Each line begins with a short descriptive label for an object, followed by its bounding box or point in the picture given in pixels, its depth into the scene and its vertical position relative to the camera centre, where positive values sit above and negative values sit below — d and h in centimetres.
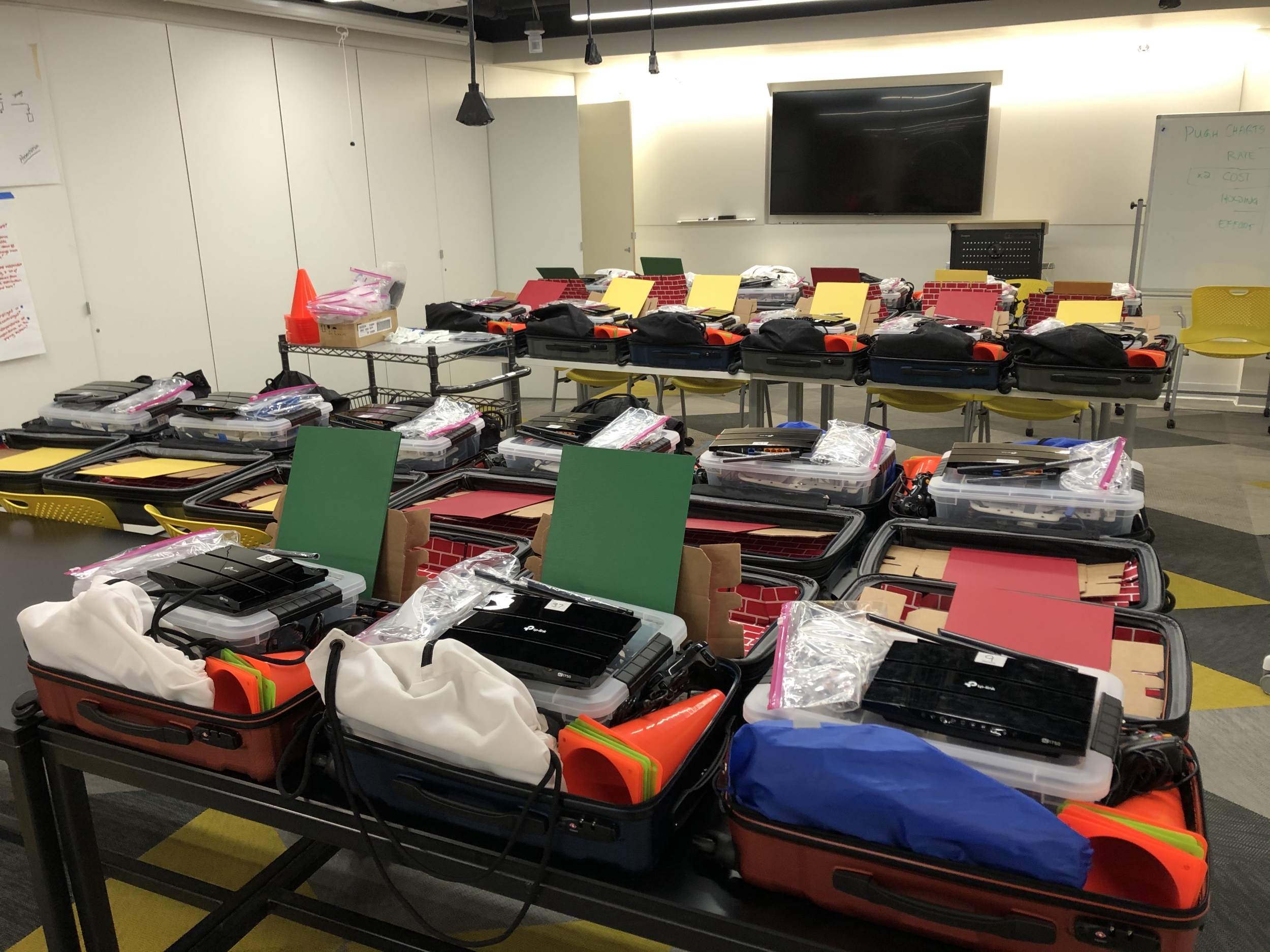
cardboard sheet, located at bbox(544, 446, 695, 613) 128 -41
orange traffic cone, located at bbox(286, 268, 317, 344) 334 -25
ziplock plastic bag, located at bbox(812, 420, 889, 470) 198 -46
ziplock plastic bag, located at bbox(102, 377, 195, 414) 270 -43
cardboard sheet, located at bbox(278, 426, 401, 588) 150 -41
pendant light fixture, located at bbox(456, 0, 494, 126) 399 +63
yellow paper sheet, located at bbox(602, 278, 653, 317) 439 -23
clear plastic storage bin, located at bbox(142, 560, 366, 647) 121 -50
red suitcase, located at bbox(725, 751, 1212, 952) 75 -58
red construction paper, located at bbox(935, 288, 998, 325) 405 -30
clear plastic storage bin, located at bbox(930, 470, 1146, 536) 169 -51
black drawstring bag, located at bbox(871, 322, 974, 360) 315 -37
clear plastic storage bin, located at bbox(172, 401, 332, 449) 250 -49
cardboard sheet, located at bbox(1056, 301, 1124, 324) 395 -34
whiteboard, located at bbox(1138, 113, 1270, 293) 597 +20
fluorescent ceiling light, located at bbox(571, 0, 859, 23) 639 +170
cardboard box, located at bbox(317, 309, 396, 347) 329 -29
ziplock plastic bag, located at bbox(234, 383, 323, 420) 254 -43
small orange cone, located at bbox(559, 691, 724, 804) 90 -52
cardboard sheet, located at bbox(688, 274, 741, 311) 445 -23
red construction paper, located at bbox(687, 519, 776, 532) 187 -59
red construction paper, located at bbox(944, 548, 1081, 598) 151 -58
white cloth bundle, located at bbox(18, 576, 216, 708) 112 -49
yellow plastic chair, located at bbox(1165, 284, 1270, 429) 563 -58
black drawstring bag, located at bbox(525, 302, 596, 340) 377 -31
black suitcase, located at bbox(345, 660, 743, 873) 90 -58
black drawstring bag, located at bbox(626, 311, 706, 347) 364 -34
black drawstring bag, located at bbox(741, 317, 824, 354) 336 -35
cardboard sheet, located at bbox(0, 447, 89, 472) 236 -53
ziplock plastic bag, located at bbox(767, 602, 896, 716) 97 -48
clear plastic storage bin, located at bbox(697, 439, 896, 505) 194 -51
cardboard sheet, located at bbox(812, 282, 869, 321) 402 -26
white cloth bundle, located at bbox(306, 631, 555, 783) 93 -48
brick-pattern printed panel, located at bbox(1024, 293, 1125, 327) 425 -33
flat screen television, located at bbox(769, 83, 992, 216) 734 +76
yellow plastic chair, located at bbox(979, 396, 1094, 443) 396 -76
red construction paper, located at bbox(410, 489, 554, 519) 199 -57
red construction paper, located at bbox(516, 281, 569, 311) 481 -23
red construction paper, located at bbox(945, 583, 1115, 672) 114 -50
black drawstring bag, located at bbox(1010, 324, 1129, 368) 293 -37
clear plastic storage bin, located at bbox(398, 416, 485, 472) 236 -53
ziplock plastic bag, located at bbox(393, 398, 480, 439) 239 -46
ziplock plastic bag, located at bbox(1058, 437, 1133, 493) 173 -46
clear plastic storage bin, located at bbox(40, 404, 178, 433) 267 -48
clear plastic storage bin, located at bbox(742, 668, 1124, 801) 83 -49
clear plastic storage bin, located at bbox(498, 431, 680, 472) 226 -51
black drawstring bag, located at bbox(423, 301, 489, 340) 406 -30
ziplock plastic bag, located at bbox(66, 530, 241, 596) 146 -50
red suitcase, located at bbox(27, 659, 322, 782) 109 -59
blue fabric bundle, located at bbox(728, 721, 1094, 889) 77 -50
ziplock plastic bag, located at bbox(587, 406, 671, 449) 221 -46
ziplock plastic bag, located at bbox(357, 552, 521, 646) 120 -49
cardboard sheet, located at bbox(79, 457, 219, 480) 227 -54
